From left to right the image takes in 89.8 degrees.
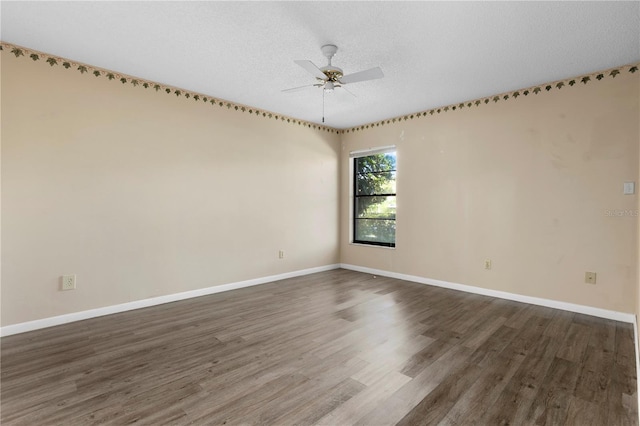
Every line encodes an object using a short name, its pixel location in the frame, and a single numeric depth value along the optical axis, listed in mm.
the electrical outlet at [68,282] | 3100
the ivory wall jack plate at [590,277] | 3335
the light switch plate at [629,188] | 3115
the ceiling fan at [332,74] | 2666
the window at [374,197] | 5270
